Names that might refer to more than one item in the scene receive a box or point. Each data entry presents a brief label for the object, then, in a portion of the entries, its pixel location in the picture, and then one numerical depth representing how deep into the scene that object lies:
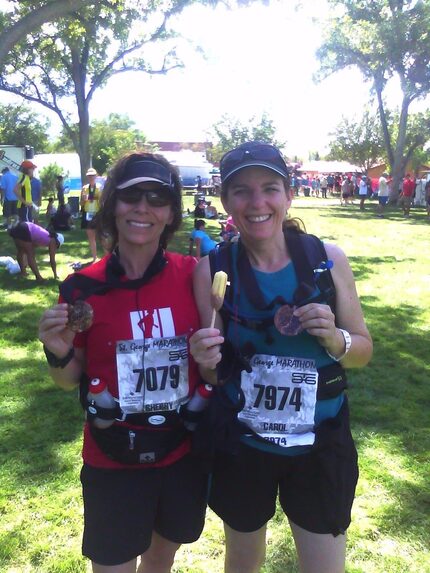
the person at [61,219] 12.64
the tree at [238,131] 52.81
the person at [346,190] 31.08
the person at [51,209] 15.28
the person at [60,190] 16.13
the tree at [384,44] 26.20
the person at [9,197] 14.48
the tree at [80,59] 15.39
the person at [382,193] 25.69
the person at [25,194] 10.88
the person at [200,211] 15.52
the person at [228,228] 8.05
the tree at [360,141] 52.41
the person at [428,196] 23.12
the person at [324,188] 41.84
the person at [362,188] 27.76
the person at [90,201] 10.07
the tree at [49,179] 31.81
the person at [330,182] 44.36
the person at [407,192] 24.23
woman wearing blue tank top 1.95
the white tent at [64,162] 35.50
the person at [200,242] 8.73
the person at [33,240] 8.60
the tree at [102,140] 40.47
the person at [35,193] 11.27
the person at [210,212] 16.84
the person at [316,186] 45.34
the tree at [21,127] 56.00
